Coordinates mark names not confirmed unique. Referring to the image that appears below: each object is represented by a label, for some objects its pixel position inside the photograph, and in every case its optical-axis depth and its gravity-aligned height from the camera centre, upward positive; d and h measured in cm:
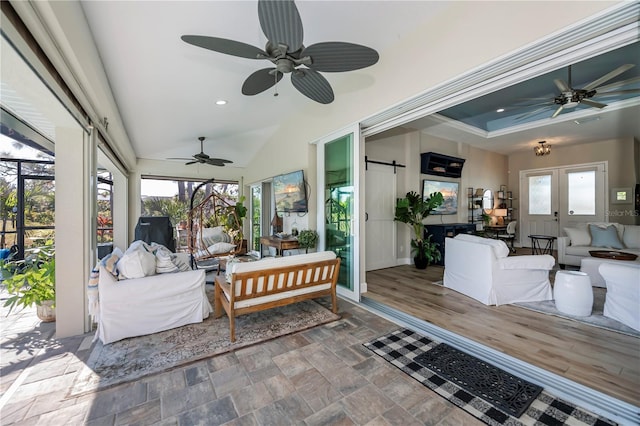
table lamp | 748 -2
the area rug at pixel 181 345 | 208 -130
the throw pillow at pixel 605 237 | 463 -49
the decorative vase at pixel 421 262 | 532 -106
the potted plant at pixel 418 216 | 522 -9
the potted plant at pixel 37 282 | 275 -75
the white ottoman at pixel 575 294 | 294 -97
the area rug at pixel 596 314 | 264 -122
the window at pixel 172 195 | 735 +55
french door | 649 +37
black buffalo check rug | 160 -130
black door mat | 174 -129
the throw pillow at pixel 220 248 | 567 -80
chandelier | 601 +146
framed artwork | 598 +36
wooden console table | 455 -56
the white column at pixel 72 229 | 268 -17
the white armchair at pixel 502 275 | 334 -86
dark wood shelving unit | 596 +115
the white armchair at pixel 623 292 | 262 -88
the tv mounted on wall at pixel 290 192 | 473 +40
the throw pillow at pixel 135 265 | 266 -55
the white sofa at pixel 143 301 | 254 -94
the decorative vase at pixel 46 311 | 297 -115
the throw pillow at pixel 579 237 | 488 -50
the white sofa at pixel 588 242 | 460 -59
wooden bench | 262 -81
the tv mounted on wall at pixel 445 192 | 608 +49
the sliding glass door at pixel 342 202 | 372 +17
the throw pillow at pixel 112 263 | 260 -52
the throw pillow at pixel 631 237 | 454 -47
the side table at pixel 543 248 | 660 -104
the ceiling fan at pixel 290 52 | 153 +119
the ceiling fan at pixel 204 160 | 542 +115
